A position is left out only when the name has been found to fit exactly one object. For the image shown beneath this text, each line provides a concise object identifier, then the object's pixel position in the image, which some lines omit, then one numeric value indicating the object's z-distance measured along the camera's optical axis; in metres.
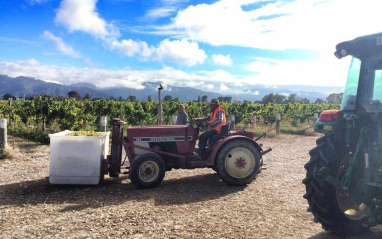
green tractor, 3.22
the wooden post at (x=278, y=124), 14.37
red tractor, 5.61
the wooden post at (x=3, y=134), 8.10
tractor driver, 6.00
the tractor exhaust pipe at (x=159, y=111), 8.68
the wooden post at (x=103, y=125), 10.32
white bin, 5.47
